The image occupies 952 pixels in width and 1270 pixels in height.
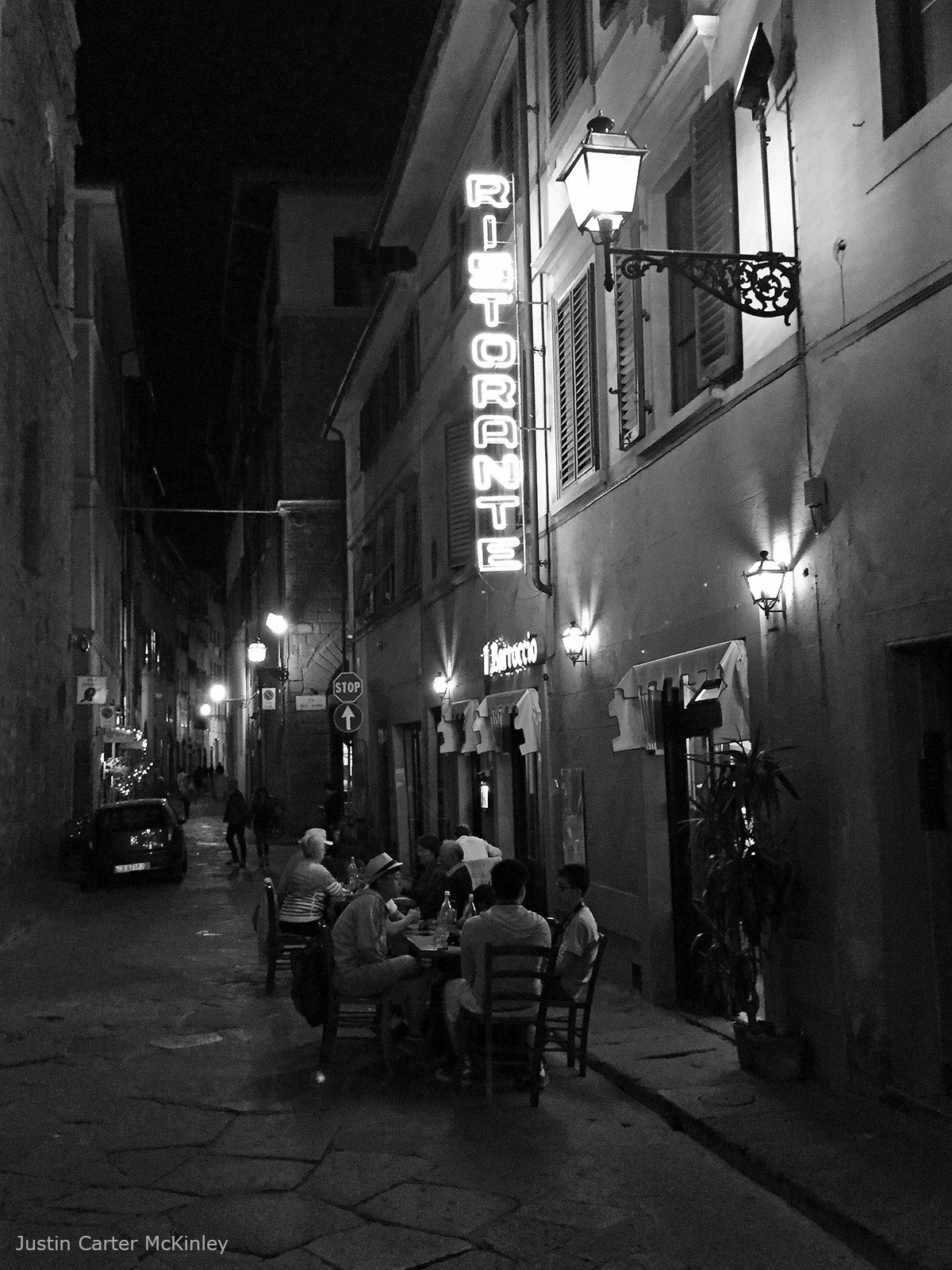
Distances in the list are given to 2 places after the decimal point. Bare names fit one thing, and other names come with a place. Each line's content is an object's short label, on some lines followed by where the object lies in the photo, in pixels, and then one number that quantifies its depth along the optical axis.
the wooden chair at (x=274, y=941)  11.70
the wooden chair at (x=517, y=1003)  7.90
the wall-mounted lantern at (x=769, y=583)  8.23
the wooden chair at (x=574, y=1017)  8.43
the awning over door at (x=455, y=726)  17.16
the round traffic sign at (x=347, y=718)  21.28
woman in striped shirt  11.88
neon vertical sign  14.07
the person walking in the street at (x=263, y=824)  26.89
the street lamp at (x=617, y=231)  7.82
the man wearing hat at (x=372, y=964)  8.74
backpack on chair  8.80
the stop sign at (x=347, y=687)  21.95
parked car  23.02
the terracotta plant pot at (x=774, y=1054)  7.84
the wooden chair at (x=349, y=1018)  8.64
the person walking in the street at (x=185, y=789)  39.12
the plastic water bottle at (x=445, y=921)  9.71
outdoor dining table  9.00
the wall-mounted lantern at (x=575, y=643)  12.49
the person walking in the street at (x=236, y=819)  26.34
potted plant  7.74
